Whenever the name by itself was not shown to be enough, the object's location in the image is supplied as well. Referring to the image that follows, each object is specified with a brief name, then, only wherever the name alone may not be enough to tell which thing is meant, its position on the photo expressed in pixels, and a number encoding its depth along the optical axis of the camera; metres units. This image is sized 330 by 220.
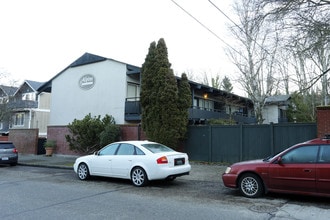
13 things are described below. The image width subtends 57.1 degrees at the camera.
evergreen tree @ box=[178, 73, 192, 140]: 16.16
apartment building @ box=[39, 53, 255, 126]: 22.28
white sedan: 9.68
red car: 7.24
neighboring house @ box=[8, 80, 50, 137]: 40.42
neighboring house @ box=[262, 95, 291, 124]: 35.84
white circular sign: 24.37
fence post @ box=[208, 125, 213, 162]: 16.06
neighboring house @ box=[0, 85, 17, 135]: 31.83
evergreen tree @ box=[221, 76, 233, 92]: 41.84
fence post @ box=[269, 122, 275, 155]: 14.34
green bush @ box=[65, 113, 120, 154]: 18.37
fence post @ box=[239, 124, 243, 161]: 15.17
